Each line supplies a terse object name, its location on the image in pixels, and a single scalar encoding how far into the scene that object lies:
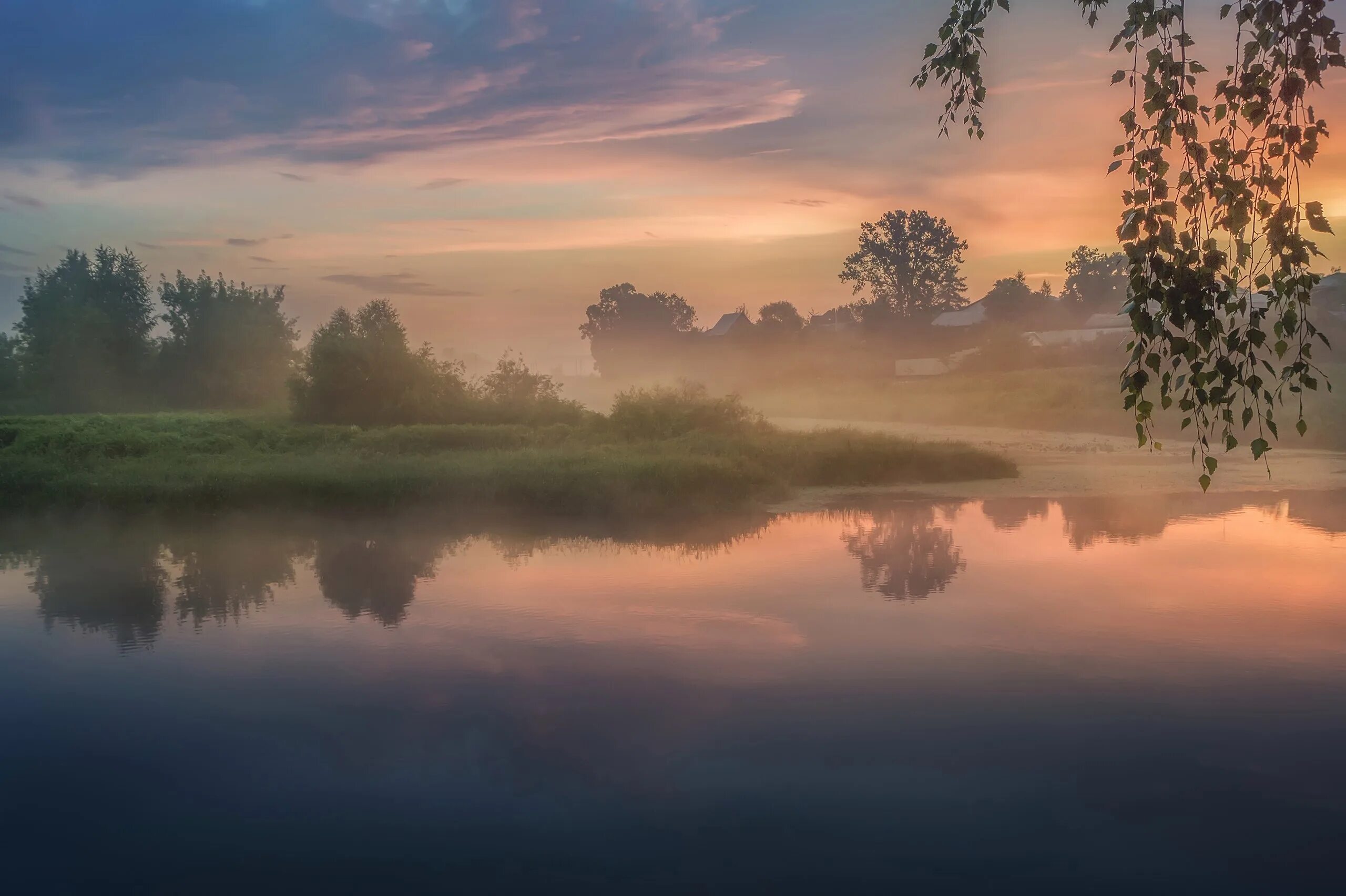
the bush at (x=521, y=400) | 32.22
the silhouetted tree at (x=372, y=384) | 32.56
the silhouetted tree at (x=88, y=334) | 47.28
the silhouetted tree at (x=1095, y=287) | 72.88
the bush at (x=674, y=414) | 27.48
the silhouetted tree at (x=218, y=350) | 50.16
